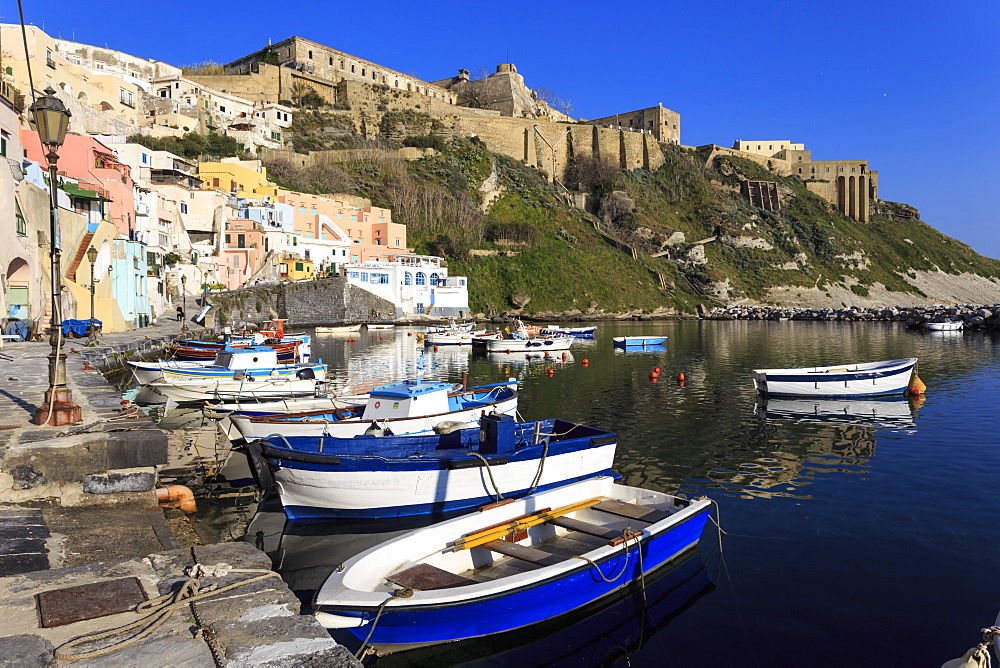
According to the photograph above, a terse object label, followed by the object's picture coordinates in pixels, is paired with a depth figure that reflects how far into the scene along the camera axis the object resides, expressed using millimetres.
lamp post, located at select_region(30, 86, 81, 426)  9969
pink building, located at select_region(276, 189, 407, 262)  72625
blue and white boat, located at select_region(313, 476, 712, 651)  6750
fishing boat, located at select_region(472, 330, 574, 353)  45125
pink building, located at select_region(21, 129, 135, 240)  41812
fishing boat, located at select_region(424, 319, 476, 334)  53050
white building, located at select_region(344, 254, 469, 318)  71625
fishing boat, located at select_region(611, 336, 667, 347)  47250
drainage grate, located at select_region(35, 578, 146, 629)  4562
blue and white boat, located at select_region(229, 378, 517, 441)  14258
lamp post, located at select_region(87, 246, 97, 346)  30550
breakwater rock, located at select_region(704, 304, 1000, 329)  67500
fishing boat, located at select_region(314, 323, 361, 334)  61200
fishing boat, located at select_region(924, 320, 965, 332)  60156
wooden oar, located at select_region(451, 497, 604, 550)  8289
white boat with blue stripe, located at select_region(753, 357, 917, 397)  25219
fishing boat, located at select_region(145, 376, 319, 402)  23516
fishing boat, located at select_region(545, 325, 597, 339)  56622
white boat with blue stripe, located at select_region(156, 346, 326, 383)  23750
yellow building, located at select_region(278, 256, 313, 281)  67750
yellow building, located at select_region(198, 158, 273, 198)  69625
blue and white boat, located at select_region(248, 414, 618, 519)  11141
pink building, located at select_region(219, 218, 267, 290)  63344
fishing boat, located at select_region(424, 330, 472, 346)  50469
